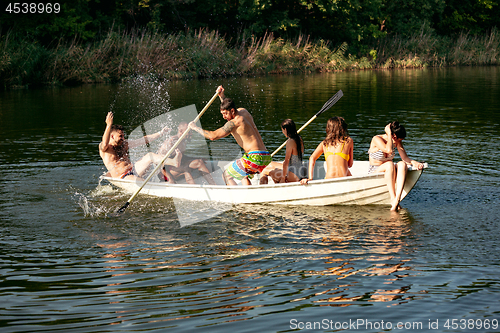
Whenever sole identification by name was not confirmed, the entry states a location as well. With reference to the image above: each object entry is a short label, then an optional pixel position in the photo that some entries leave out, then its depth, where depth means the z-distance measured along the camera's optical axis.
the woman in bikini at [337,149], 15.31
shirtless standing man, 15.96
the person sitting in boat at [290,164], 16.01
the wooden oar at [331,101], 18.33
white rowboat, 15.07
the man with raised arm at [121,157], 17.47
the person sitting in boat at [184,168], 17.94
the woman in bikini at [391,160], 14.78
